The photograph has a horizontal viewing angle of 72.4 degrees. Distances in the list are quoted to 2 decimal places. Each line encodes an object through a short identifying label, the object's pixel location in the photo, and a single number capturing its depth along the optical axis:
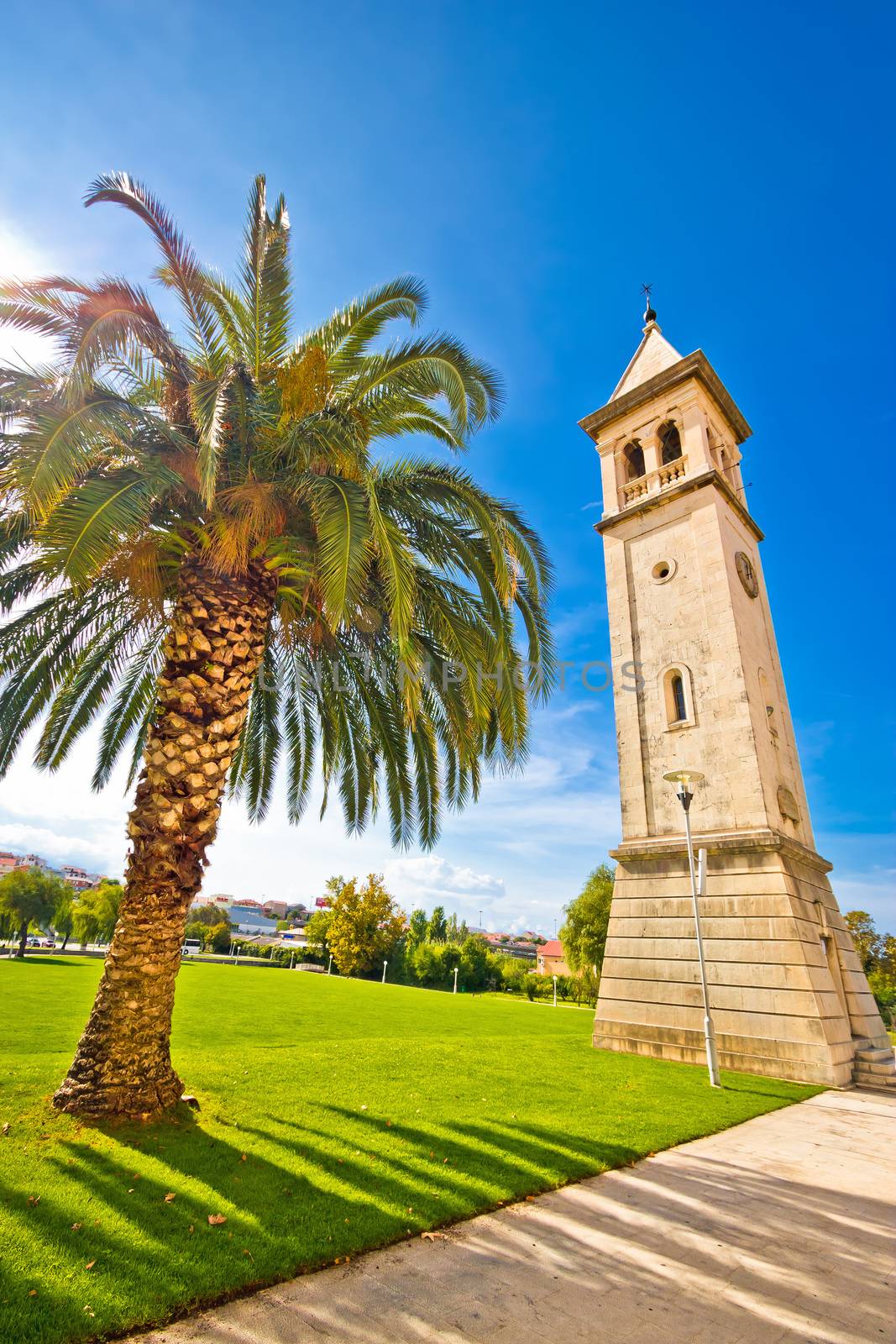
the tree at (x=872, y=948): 39.59
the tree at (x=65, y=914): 41.56
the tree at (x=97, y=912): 44.53
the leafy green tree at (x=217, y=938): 81.75
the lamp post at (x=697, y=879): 11.18
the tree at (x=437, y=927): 73.88
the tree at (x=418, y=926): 71.50
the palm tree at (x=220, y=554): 6.38
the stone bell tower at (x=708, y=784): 13.01
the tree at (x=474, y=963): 53.53
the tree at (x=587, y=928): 33.31
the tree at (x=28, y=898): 37.47
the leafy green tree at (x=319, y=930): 61.56
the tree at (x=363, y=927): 48.78
